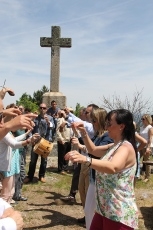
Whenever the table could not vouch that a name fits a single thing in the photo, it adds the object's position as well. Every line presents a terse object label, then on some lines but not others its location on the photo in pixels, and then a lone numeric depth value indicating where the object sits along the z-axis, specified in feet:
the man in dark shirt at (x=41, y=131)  18.57
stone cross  25.07
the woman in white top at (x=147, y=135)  20.01
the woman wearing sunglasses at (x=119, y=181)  6.50
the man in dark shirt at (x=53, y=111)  22.33
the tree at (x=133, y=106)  40.14
